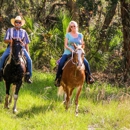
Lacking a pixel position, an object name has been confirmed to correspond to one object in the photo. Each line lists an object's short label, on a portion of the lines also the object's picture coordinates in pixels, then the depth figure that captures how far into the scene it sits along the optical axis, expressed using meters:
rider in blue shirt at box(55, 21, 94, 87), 20.42
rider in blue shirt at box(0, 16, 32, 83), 19.70
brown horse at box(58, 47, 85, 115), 19.23
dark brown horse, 18.70
